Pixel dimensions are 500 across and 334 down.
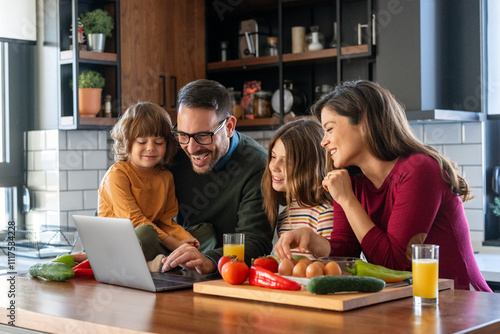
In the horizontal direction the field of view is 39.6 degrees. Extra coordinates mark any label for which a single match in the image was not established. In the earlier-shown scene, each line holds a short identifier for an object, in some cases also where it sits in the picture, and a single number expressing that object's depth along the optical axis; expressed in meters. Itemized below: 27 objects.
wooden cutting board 1.71
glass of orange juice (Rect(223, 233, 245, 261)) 2.19
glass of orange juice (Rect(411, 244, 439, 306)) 1.73
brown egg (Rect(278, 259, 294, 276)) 1.99
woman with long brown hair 2.22
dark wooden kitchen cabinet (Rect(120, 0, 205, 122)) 4.48
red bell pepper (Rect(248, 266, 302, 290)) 1.85
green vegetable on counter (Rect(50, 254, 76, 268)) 2.42
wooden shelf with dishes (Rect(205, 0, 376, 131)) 4.48
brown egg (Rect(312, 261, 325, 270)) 1.90
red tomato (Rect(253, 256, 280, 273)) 2.03
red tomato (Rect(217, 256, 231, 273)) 2.06
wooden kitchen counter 1.55
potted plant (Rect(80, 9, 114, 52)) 4.27
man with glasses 2.63
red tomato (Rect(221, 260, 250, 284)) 1.98
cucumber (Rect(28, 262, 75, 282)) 2.27
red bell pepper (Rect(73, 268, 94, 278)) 2.37
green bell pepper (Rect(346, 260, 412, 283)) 1.91
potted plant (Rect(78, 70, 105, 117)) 4.20
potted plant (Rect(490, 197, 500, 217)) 3.95
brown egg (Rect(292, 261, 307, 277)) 1.94
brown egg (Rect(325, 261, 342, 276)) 1.89
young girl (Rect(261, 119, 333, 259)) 2.59
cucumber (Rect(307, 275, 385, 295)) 1.75
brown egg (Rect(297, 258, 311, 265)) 1.97
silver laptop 2.04
